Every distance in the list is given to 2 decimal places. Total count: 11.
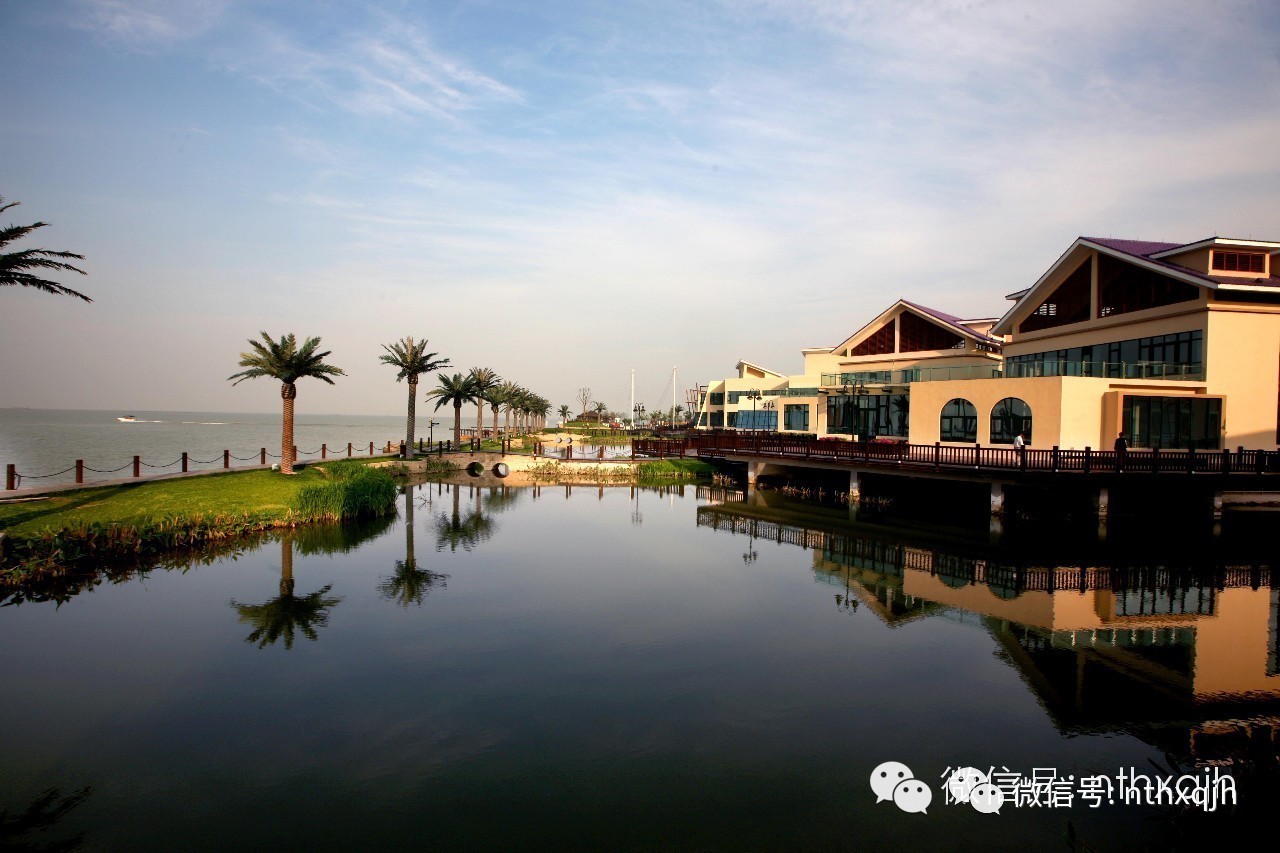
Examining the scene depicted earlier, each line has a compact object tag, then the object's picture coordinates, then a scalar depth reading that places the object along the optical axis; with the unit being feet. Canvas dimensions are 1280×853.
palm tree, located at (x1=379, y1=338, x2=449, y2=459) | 148.46
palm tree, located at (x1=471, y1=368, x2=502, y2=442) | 187.00
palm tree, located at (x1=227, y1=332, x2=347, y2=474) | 99.50
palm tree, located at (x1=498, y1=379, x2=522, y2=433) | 226.97
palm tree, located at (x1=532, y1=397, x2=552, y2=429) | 303.64
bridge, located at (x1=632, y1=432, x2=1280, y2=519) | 81.05
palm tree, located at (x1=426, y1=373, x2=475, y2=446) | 173.27
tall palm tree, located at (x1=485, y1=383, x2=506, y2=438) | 216.74
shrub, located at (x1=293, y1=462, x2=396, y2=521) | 83.92
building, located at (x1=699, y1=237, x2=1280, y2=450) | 89.40
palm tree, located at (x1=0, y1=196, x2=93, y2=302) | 45.52
